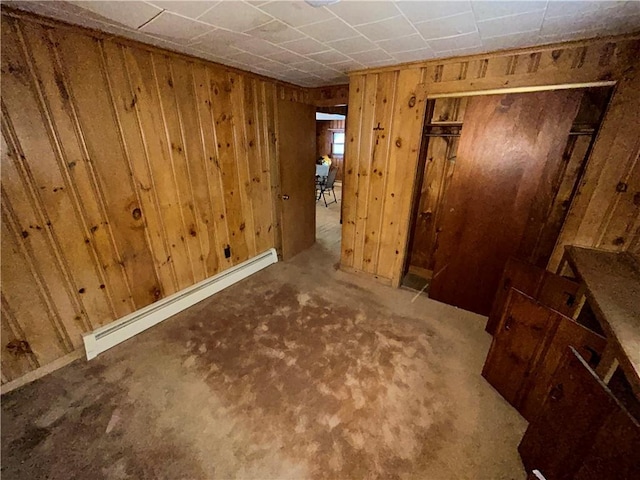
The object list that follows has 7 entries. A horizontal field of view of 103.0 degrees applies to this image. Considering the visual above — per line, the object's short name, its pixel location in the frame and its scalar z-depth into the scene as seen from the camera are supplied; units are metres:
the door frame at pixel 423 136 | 1.75
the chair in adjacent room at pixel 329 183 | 6.70
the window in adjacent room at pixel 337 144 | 9.48
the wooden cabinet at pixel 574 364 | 0.85
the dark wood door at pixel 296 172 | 3.16
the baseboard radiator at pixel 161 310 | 1.99
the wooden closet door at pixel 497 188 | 1.92
